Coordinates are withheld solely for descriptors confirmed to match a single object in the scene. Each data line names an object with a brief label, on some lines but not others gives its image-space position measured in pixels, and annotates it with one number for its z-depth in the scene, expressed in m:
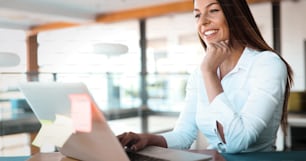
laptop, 0.45
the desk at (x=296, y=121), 2.48
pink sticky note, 0.46
